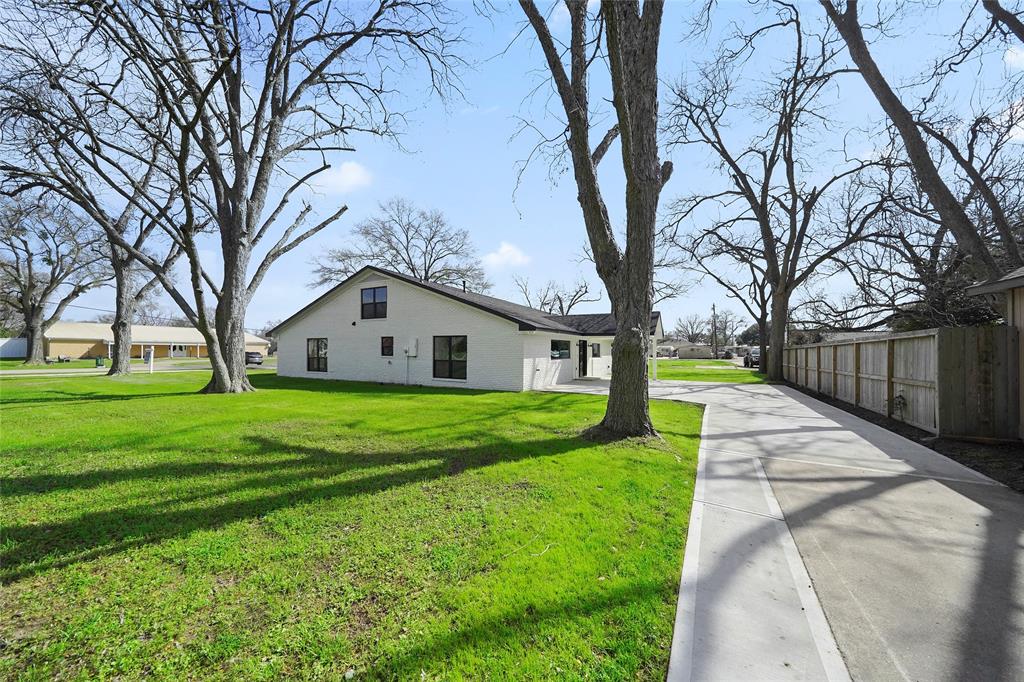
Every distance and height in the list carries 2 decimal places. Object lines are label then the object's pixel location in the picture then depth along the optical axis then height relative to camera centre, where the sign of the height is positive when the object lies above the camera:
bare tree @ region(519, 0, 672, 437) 6.55 +2.75
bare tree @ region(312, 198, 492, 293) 35.28 +8.30
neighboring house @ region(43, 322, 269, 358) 43.87 +0.59
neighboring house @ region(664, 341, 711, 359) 54.59 +0.12
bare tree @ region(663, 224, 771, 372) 24.09 +5.37
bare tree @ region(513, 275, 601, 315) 42.25 +5.56
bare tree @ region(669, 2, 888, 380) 17.16 +7.09
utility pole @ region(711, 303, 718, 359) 56.37 +1.94
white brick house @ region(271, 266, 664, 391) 15.35 +0.45
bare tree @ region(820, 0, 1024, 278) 8.34 +4.49
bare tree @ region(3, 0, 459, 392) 9.42 +6.58
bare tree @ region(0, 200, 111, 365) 30.41 +5.14
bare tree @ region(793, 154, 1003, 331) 11.52 +2.63
